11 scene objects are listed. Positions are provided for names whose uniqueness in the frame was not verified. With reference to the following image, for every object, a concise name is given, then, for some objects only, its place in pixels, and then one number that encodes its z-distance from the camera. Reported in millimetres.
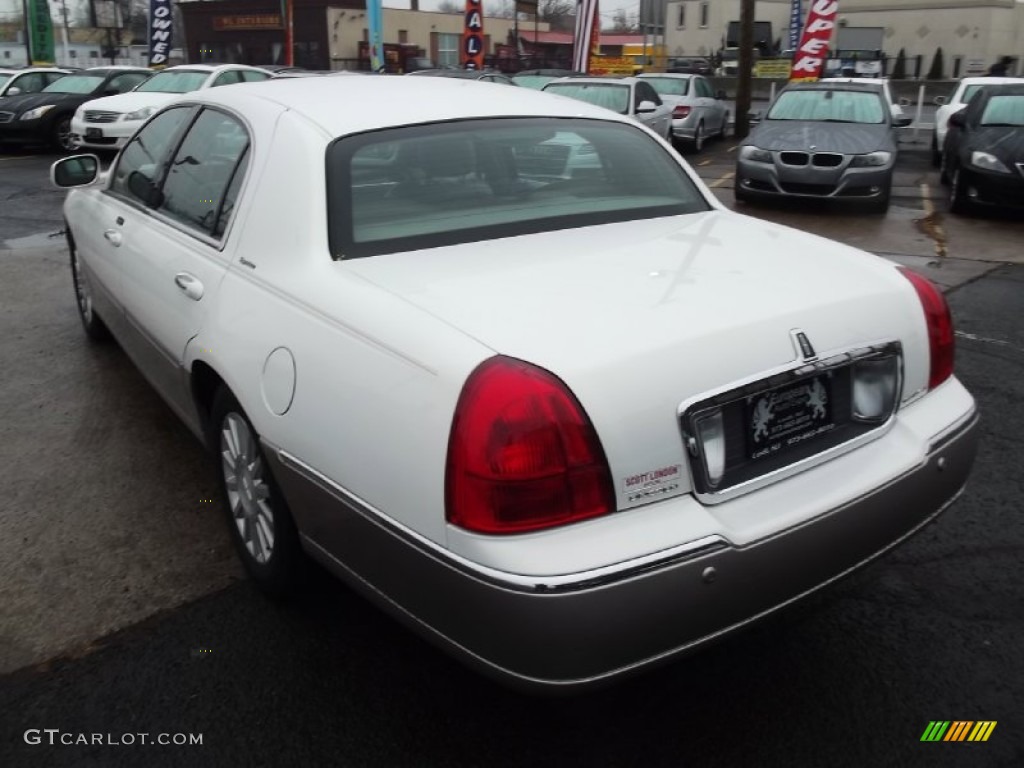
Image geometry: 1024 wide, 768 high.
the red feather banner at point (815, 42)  17828
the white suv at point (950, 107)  15141
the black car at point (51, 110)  16984
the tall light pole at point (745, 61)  19703
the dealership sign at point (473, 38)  26516
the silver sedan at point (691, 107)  17531
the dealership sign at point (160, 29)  25484
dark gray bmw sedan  10438
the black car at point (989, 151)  9844
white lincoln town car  1981
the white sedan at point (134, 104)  14914
